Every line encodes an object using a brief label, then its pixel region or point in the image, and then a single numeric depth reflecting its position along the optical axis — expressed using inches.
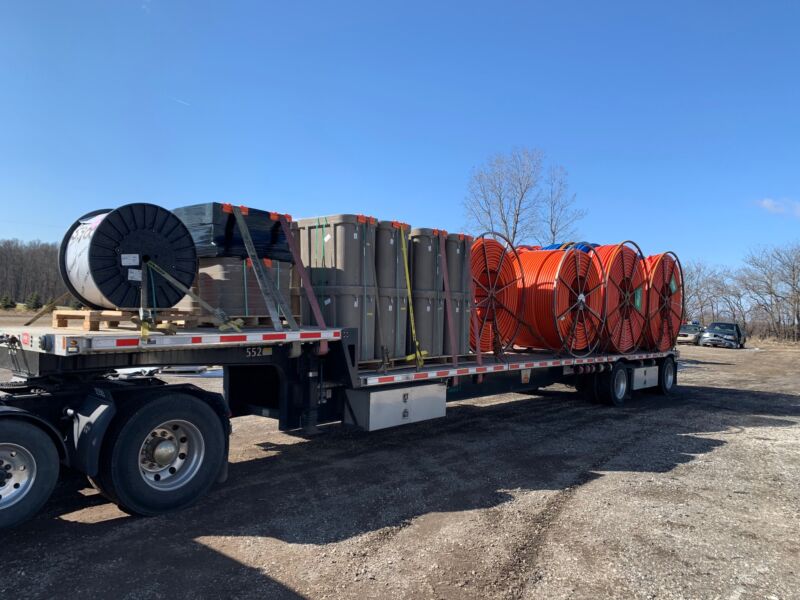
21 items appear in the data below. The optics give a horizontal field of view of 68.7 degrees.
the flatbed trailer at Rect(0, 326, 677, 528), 173.6
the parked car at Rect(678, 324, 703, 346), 1523.1
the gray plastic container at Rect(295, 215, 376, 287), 267.7
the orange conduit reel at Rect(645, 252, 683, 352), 520.0
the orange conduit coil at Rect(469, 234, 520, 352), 363.9
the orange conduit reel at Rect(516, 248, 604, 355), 406.0
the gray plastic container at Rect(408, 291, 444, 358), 303.7
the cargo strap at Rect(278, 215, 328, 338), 252.5
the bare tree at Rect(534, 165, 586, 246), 1239.9
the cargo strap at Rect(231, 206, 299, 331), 230.8
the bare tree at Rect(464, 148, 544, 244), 1226.0
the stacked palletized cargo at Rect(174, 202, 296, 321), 234.7
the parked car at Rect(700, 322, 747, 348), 1446.9
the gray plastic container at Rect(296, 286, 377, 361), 266.8
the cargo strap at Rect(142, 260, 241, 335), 207.3
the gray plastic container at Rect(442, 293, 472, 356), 323.9
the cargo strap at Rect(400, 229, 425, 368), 294.0
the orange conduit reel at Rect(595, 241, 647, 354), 460.8
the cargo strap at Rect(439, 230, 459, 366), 313.0
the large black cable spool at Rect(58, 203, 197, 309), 200.5
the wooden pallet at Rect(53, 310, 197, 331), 199.6
